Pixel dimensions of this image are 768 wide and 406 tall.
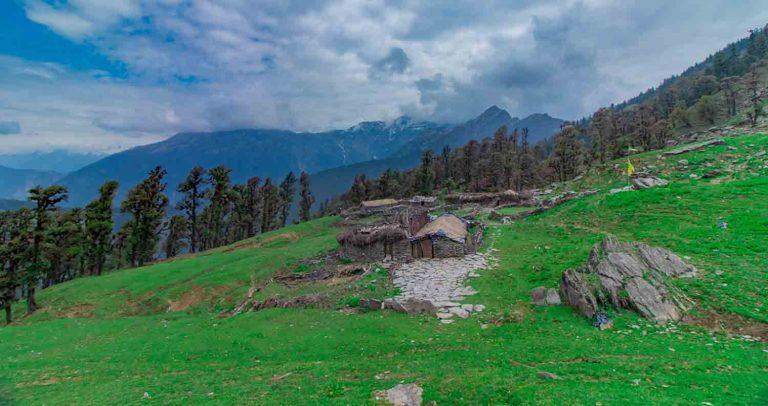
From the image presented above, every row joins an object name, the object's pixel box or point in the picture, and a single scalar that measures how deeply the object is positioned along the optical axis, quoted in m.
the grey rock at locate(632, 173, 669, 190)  38.46
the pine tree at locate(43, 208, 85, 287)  38.25
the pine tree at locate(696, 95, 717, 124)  108.19
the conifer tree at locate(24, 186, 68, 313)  36.06
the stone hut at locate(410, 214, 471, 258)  31.80
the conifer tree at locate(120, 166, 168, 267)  54.62
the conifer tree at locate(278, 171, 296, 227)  93.19
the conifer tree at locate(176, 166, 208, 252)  60.91
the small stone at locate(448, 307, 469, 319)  20.02
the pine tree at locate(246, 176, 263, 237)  79.50
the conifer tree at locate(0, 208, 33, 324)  35.16
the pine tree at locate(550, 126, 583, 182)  83.81
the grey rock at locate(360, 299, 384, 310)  22.31
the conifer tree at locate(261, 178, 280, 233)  84.53
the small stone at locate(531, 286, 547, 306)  20.08
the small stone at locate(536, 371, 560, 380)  12.20
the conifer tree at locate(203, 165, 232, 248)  64.62
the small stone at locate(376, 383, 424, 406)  11.62
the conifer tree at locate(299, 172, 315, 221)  98.12
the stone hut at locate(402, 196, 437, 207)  75.06
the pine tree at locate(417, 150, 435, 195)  102.94
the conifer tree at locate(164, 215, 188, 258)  69.25
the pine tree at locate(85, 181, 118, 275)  51.16
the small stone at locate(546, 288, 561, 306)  19.62
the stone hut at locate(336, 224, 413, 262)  33.62
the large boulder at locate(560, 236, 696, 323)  17.31
